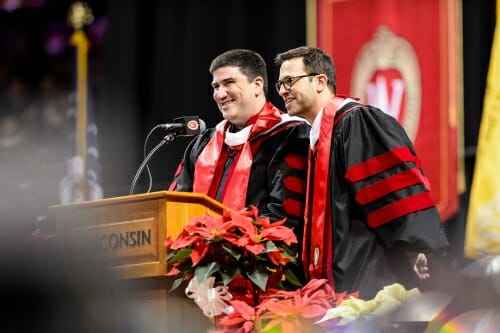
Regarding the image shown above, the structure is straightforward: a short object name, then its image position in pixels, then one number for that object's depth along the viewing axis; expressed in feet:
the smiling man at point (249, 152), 24.43
